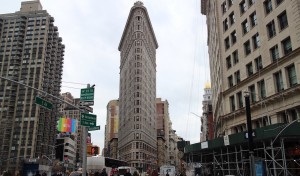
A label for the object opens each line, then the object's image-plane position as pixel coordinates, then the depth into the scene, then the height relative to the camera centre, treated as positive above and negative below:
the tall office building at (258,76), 21.74 +7.06
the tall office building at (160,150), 134.64 -4.83
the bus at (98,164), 36.66 -3.35
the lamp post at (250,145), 13.92 -0.30
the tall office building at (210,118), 70.63 +7.00
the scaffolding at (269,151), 17.96 -0.83
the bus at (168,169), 50.28 -6.04
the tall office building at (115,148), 139.16 -3.65
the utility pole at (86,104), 14.60 +2.38
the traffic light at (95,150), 35.03 -1.18
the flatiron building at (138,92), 95.43 +21.57
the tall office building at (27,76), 98.65 +29.98
